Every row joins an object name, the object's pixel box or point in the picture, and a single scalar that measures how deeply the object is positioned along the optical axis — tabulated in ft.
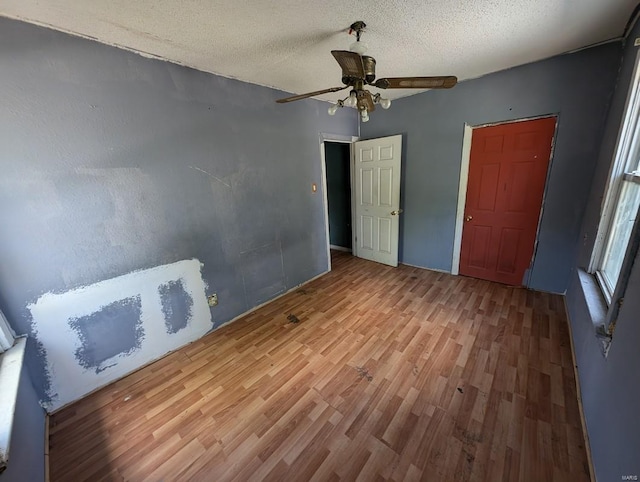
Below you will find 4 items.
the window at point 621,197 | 5.04
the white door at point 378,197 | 10.84
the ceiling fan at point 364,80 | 4.56
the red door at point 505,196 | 8.10
